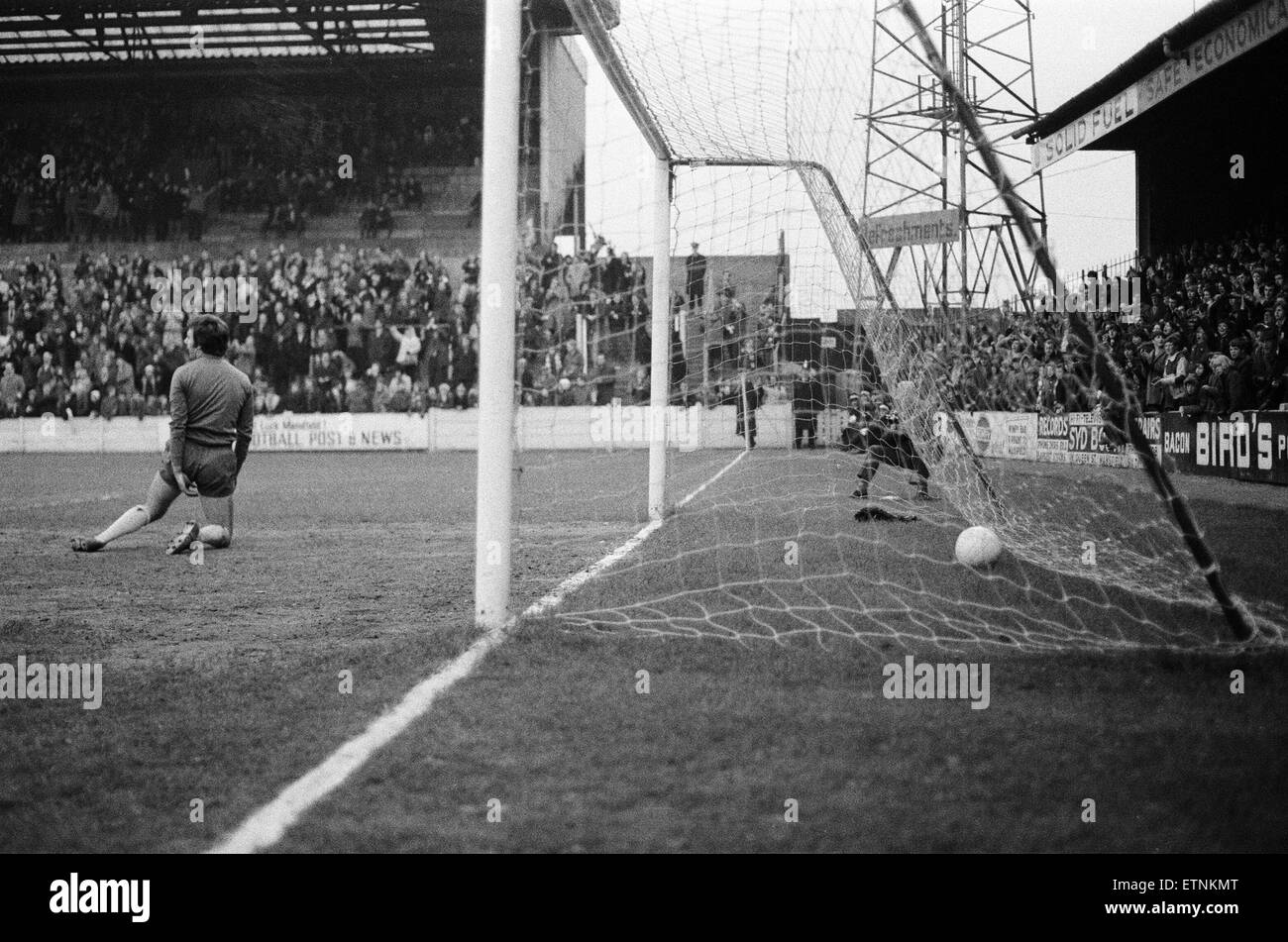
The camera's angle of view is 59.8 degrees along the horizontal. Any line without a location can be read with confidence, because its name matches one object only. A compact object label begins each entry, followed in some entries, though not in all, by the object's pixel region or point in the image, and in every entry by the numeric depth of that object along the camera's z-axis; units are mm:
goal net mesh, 5312
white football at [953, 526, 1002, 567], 6449
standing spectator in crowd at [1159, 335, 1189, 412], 16000
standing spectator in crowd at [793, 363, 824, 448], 12281
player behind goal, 10758
